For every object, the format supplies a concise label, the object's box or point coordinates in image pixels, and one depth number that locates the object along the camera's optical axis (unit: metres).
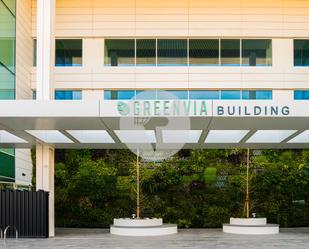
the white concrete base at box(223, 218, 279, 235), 23.42
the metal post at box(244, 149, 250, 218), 25.23
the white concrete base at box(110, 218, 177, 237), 22.23
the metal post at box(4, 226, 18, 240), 19.25
